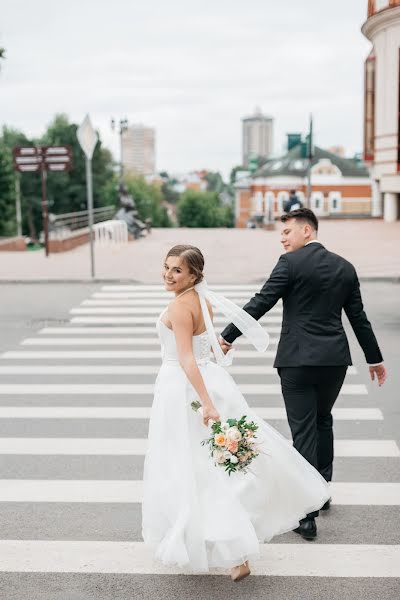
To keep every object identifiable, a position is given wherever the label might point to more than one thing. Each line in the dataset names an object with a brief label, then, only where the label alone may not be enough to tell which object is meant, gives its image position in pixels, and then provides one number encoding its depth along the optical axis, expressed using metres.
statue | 31.06
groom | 4.79
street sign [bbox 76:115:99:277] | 18.05
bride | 4.10
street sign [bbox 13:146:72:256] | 23.61
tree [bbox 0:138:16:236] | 54.81
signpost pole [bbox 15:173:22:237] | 61.72
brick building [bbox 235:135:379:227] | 93.94
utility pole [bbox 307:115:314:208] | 24.95
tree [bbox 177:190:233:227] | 120.31
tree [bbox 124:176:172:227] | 89.54
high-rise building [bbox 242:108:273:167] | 112.62
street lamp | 37.41
